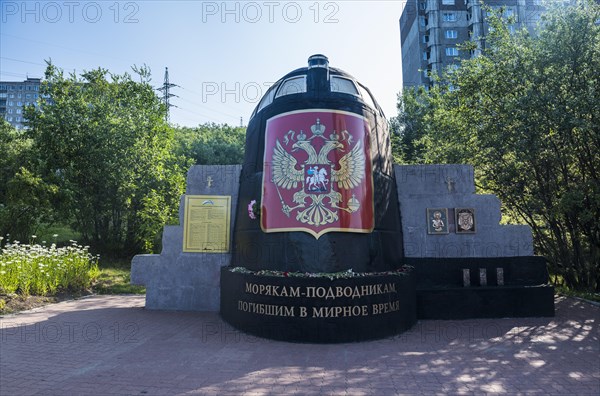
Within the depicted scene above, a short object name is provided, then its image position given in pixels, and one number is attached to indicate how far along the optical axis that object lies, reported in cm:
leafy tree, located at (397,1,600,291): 1115
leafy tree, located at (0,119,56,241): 1744
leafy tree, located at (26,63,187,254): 2048
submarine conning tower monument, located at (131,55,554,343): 802
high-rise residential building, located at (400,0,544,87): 4950
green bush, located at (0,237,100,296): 1162
